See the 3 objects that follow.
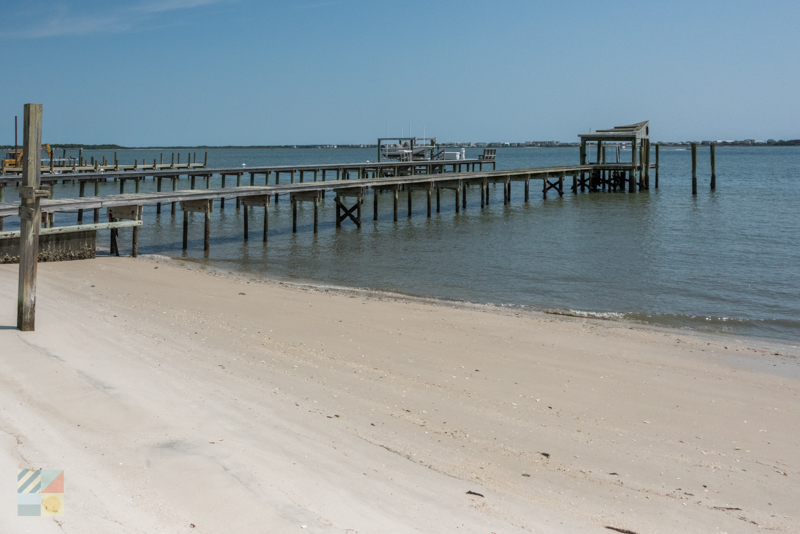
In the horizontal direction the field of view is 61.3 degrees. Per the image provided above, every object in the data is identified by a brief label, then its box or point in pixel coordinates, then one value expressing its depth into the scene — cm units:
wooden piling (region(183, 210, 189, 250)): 1898
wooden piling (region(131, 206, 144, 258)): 1641
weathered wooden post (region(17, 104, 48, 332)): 697
